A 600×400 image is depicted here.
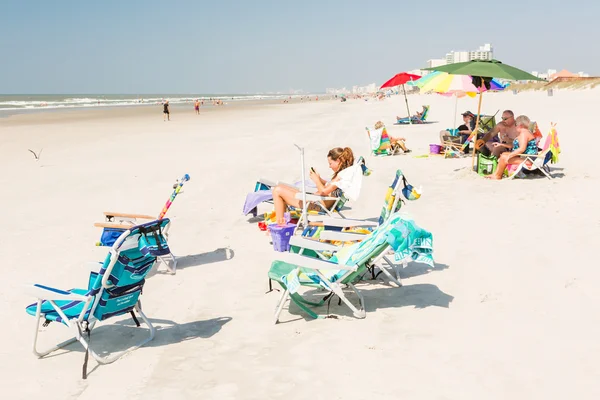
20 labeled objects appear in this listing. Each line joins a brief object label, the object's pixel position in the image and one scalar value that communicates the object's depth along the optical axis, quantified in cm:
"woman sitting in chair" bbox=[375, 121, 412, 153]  1402
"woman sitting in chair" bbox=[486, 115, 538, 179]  967
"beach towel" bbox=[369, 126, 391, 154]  1395
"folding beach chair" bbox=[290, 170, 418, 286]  501
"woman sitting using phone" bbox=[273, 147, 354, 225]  636
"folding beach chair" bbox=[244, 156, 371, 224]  621
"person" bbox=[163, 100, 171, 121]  3347
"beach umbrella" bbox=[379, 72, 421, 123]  1877
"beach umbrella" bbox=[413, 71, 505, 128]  1078
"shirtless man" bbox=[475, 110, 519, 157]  997
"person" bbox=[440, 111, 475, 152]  1354
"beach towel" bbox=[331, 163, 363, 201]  614
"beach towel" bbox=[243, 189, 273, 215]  741
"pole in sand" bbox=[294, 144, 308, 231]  605
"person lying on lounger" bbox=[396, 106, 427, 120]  2474
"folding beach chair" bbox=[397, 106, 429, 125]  2467
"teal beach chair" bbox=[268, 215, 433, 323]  424
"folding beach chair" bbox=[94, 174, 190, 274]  567
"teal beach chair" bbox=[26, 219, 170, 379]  368
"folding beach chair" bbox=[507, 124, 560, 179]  958
